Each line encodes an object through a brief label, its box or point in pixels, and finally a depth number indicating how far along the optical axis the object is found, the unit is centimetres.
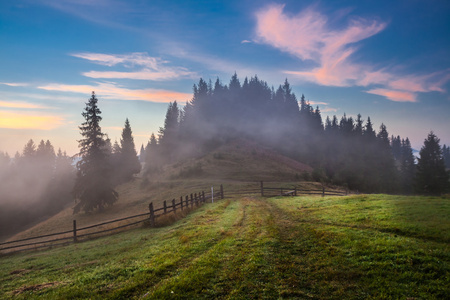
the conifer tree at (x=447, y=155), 12732
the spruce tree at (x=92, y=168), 3494
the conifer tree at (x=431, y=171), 4762
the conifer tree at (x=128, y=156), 6100
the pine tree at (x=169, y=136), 7306
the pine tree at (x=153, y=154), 6538
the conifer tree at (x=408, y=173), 6397
